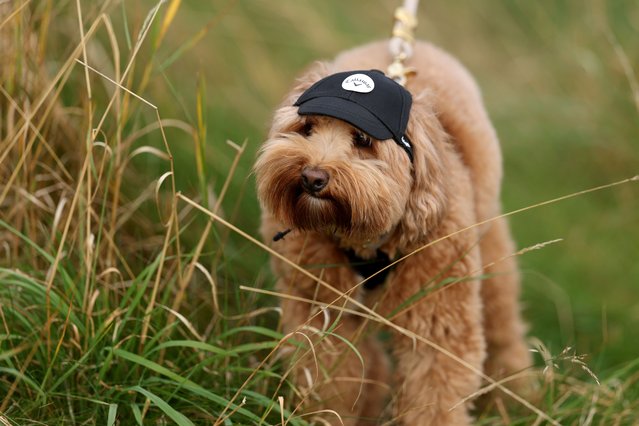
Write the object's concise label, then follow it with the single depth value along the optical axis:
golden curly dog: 2.71
